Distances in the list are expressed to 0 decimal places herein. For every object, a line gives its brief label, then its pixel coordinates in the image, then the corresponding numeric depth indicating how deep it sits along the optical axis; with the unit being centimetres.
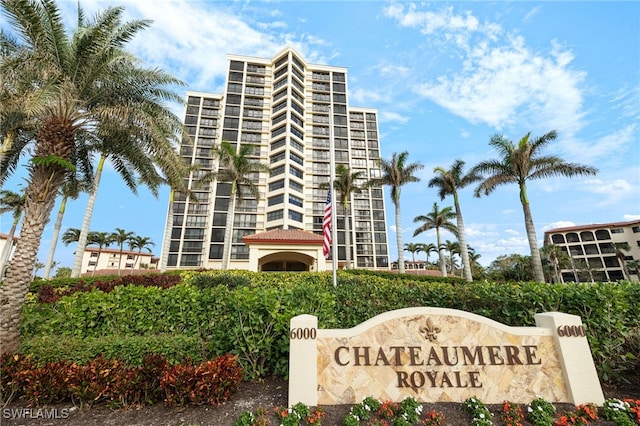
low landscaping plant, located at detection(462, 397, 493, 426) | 384
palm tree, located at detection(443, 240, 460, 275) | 5678
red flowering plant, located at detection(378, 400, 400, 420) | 404
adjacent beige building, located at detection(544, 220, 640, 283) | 5188
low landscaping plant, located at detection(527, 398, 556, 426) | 390
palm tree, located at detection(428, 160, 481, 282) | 2492
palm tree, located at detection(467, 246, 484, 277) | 6264
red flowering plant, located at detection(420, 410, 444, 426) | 380
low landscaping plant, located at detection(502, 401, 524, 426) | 387
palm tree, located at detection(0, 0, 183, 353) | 740
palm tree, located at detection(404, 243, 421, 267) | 6529
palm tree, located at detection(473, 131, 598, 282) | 1869
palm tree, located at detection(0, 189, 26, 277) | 3438
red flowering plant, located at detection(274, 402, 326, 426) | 379
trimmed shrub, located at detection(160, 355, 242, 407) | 412
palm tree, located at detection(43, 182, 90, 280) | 2558
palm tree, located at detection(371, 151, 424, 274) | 2700
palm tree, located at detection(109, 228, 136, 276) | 5603
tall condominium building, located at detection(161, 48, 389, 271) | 4447
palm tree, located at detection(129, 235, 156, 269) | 6060
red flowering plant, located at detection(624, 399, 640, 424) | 388
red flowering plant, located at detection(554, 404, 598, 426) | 382
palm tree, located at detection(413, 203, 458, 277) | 3674
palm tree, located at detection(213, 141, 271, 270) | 2486
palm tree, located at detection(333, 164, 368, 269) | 3086
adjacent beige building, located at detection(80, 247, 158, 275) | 7312
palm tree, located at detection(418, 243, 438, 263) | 6456
